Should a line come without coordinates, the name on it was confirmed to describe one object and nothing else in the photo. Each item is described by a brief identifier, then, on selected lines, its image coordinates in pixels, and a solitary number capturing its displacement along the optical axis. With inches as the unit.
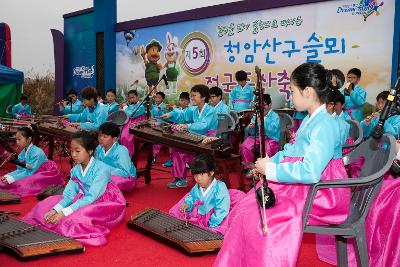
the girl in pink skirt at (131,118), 284.0
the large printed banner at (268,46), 236.7
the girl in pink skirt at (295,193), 78.6
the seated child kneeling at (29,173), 200.8
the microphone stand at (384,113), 89.1
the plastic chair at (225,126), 208.4
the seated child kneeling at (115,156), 196.9
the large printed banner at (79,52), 446.0
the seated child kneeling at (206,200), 144.9
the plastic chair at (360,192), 77.9
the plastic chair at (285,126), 211.0
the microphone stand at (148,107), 298.6
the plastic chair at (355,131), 170.3
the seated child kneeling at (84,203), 138.9
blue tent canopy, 360.5
